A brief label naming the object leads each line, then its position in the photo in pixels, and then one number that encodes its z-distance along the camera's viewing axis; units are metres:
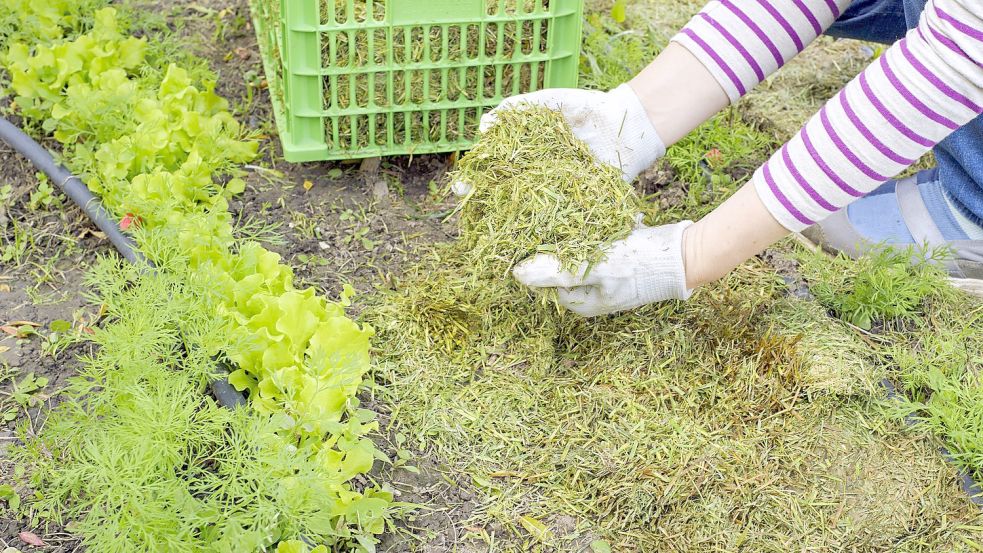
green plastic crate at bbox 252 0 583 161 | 2.11
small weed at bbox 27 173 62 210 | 2.29
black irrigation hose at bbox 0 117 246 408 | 2.06
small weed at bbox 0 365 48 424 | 1.81
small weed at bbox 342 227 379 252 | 2.22
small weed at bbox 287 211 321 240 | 2.24
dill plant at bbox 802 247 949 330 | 2.02
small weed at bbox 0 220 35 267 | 2.17
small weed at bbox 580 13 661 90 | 2.66
